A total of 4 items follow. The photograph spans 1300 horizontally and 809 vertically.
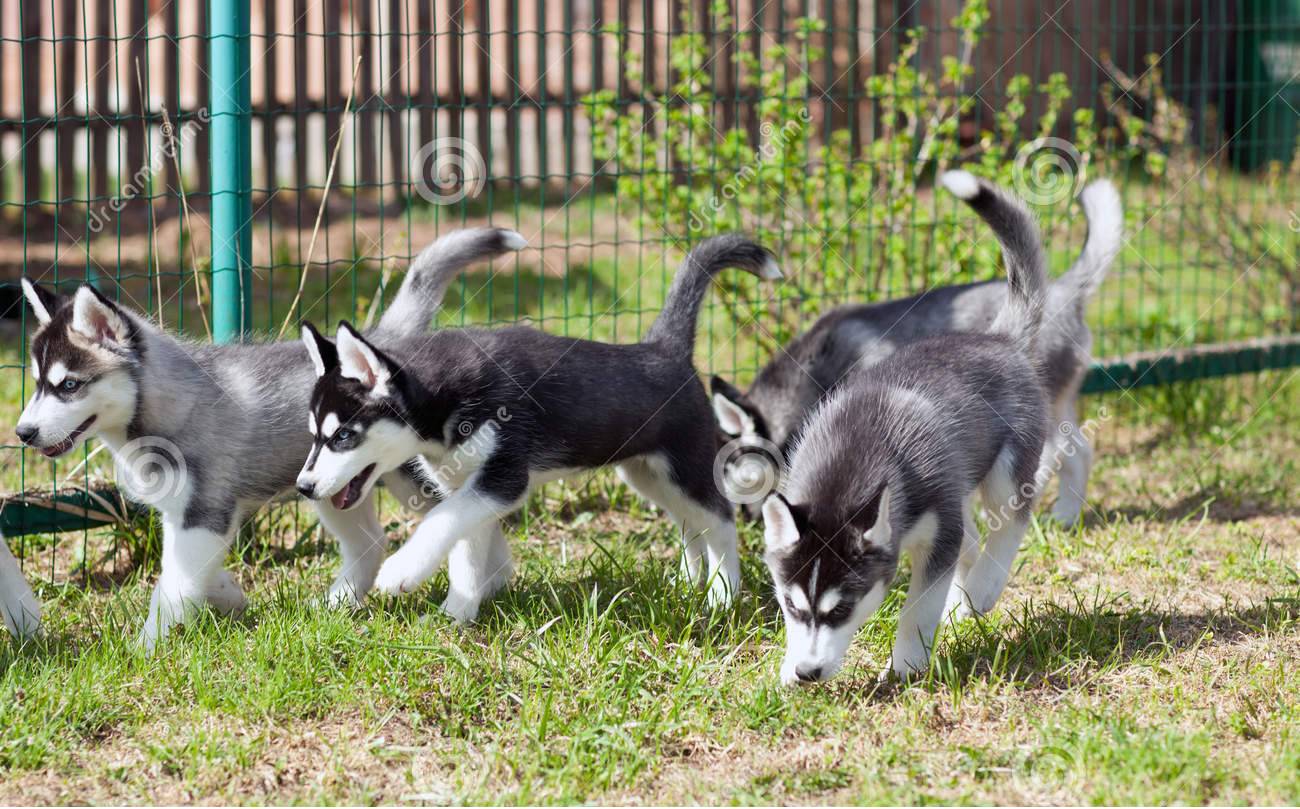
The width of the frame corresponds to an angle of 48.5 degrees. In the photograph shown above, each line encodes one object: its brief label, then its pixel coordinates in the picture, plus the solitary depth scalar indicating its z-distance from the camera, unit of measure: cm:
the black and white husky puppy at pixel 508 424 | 403
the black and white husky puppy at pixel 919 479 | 365
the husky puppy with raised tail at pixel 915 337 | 555
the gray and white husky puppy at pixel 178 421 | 412
